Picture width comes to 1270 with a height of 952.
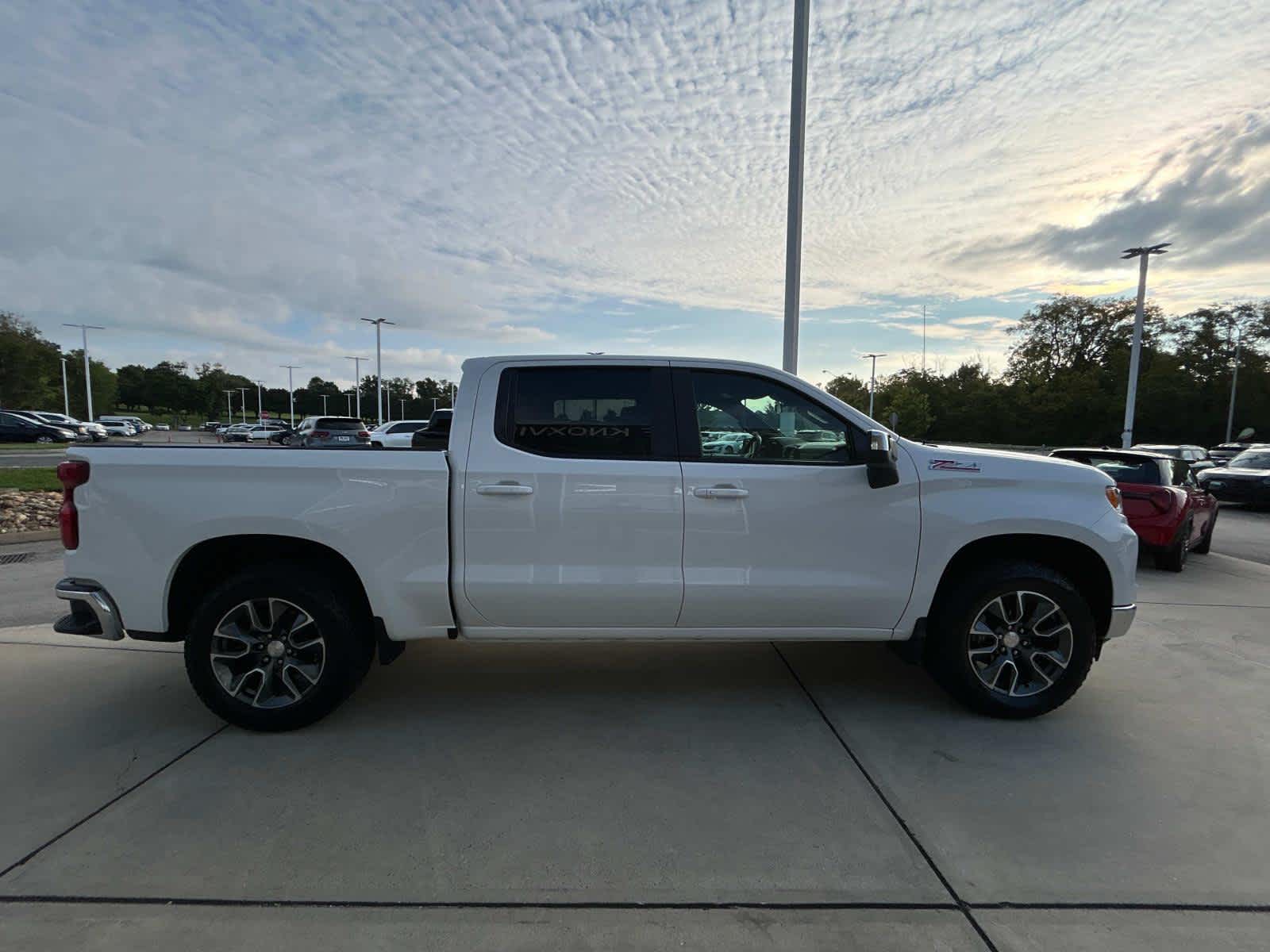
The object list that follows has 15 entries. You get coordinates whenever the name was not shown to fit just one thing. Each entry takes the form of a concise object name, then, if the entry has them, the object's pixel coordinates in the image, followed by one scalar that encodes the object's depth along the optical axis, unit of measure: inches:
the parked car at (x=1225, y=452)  850.5
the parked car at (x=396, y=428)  808.3
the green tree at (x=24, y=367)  2289.6
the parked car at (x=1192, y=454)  701.6
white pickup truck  131.3
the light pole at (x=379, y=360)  2077.3
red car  302.7
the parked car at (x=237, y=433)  2127.2
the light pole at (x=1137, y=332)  949.2
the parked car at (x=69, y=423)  1472.7
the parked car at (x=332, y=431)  958.4
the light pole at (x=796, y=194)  330.6
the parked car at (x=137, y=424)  2206.8
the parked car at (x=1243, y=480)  565.0
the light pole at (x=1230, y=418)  1827.9
